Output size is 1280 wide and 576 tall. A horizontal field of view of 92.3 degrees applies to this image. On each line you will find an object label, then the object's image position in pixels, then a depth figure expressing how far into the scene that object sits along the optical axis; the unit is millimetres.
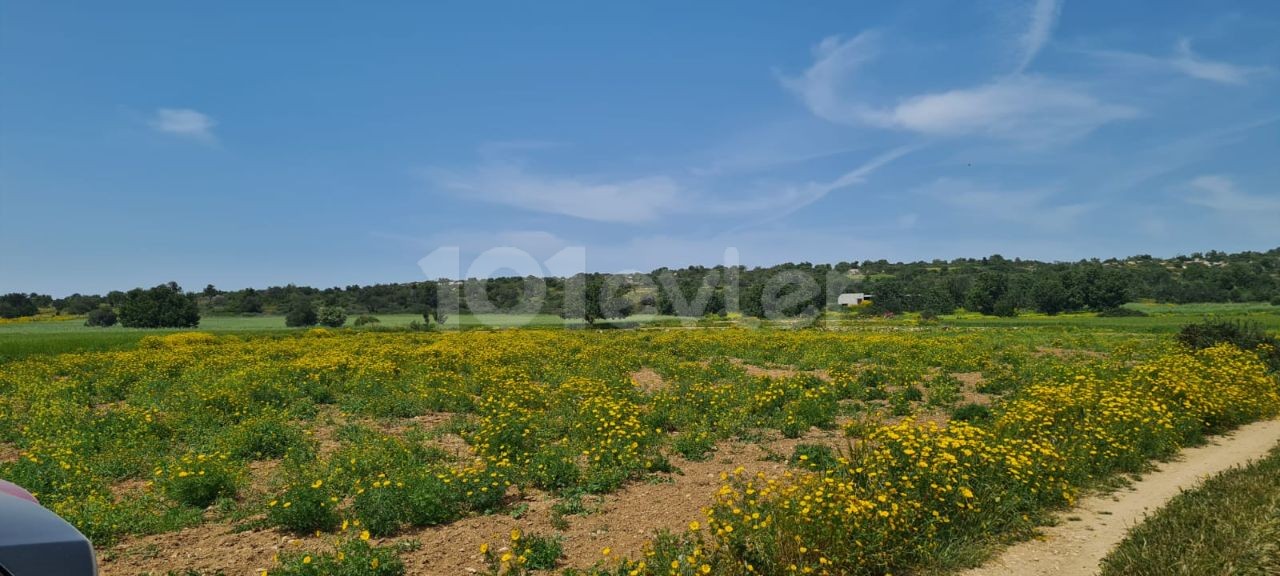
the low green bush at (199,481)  9406
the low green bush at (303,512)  8000
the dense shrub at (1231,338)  21836
